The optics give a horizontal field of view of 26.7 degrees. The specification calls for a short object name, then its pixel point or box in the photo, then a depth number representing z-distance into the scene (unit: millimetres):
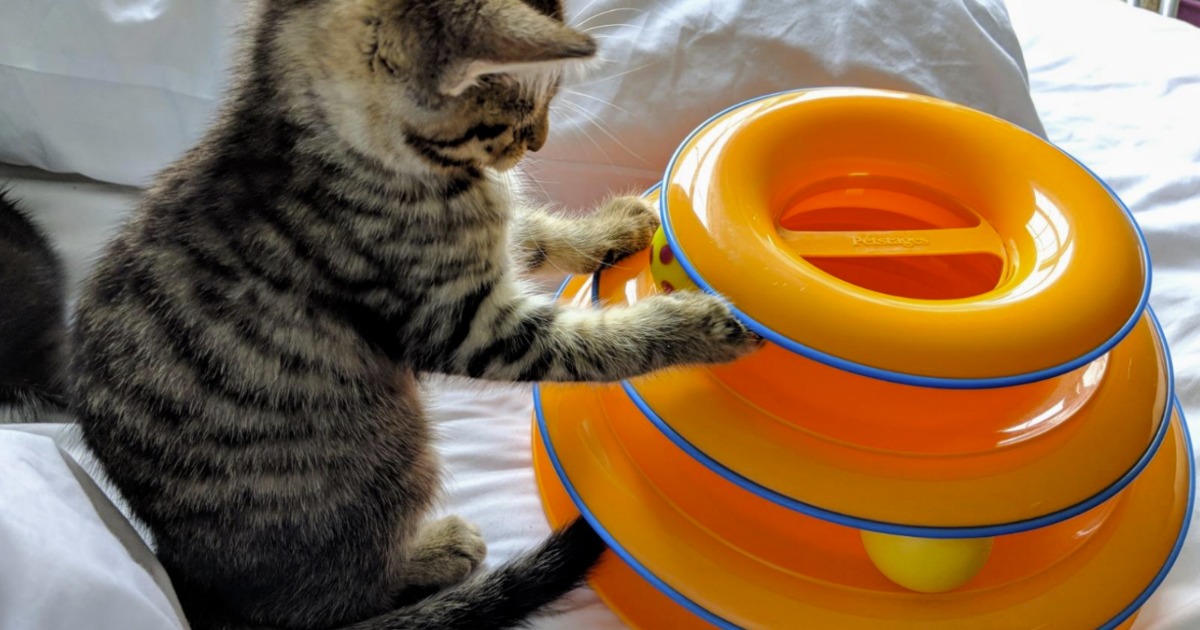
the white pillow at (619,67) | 1026
